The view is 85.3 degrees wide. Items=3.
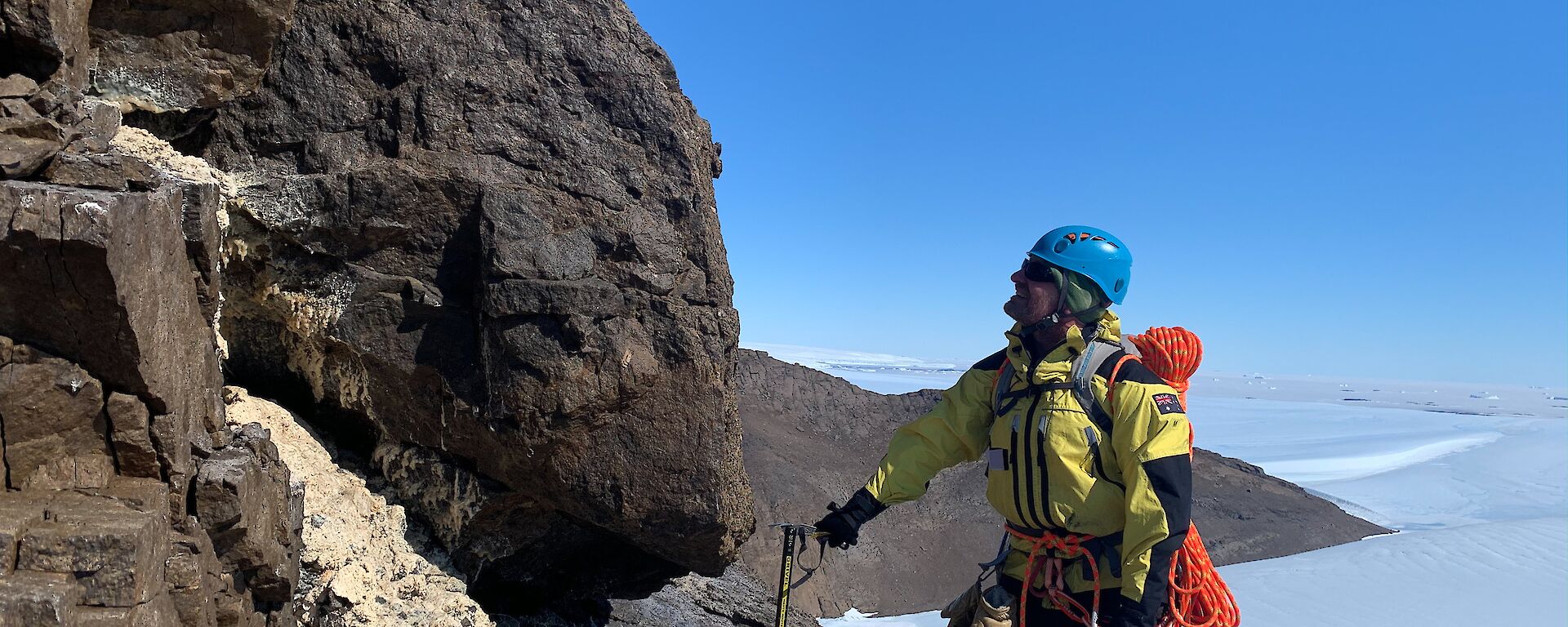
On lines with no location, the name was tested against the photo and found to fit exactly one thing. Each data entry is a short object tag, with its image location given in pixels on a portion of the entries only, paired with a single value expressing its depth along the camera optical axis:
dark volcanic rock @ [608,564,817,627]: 6.63
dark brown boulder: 4.30
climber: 2.89
